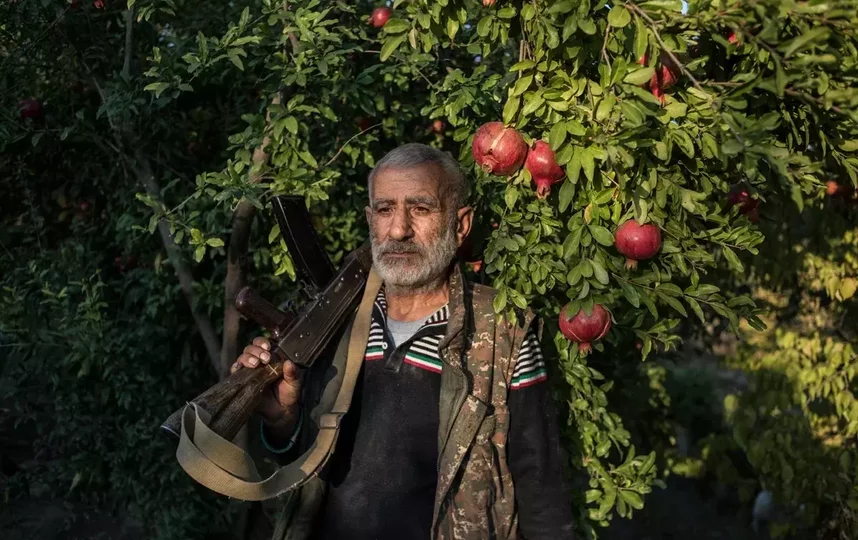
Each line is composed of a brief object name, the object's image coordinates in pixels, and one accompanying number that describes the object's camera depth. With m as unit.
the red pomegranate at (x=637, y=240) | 2.15
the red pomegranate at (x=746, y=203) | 2.80
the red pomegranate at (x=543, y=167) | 2.22
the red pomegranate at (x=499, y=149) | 2.22
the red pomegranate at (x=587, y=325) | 2.33
